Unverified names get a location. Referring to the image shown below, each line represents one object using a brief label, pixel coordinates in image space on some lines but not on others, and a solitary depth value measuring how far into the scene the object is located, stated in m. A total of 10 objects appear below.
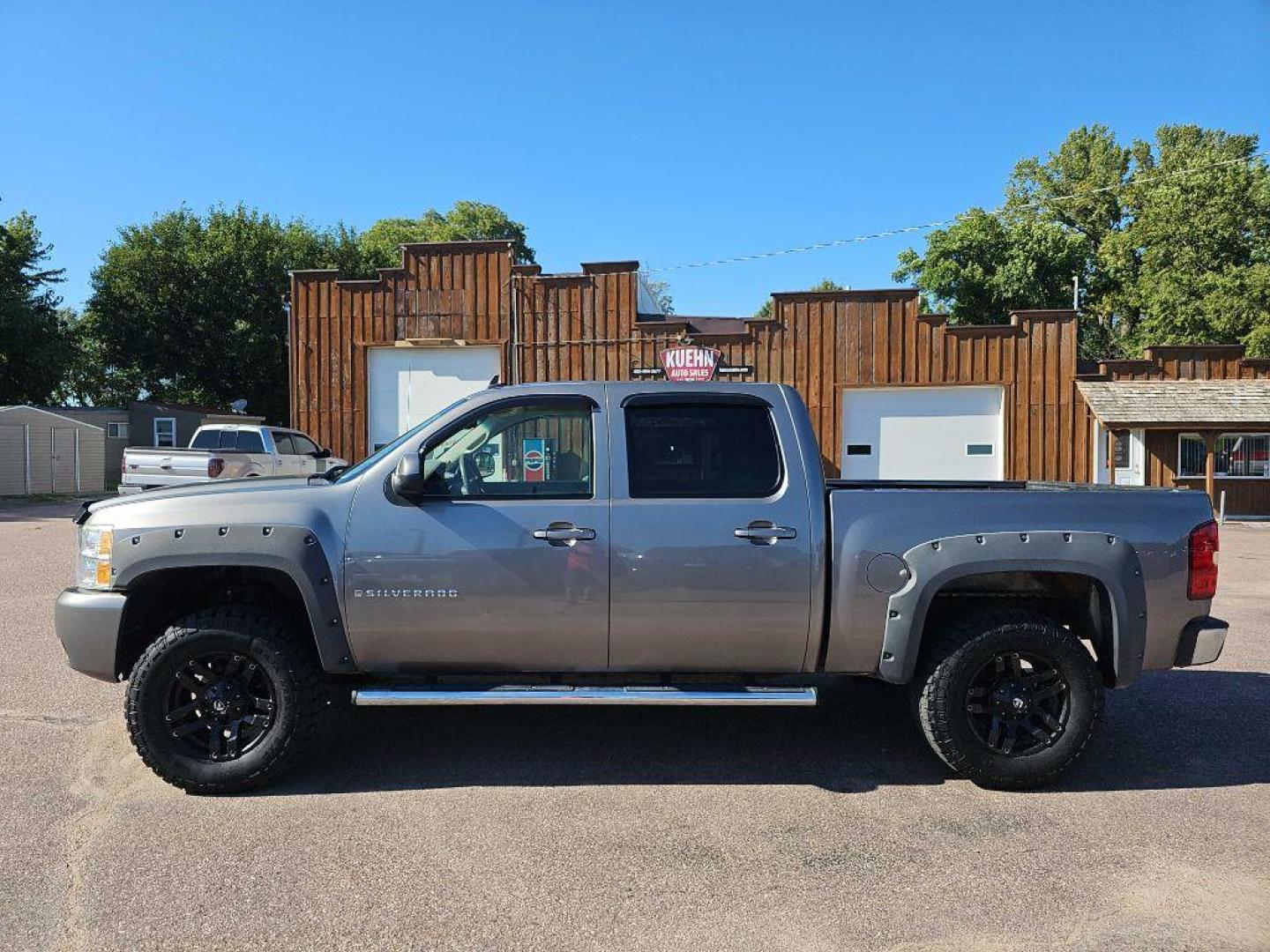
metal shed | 25.42
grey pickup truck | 4.04
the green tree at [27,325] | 31.61
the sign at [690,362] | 19.62
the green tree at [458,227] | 53.28
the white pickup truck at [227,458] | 15.94
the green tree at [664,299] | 47.10
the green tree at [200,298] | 36.34
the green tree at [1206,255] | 27.47
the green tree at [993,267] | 32.22
